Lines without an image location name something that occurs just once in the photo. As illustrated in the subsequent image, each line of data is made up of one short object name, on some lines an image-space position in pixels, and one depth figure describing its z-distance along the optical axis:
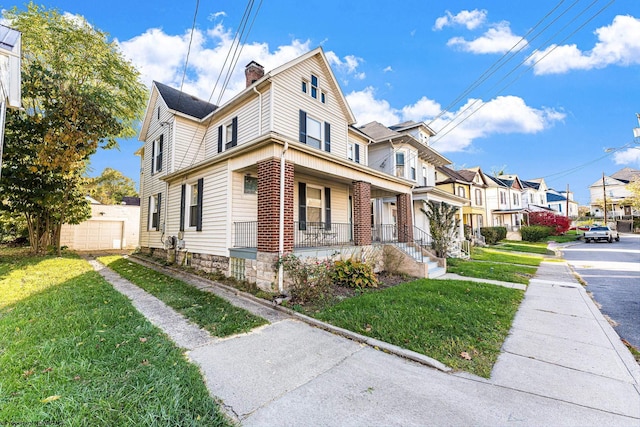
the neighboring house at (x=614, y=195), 39.87
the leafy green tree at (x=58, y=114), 11.46
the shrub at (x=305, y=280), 6.22
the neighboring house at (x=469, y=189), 21.97
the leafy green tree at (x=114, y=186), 34.94
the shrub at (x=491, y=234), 24.03
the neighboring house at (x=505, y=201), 30.17
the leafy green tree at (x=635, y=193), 29.17
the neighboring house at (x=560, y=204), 48.07
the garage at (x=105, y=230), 17.78
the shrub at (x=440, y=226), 11.69
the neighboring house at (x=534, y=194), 39.06
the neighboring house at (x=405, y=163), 14.92
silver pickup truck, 24.05
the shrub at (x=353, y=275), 7.63
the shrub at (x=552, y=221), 29.95
